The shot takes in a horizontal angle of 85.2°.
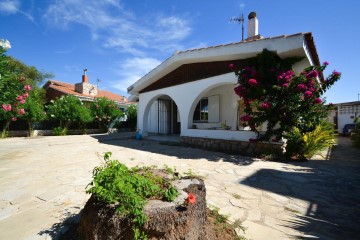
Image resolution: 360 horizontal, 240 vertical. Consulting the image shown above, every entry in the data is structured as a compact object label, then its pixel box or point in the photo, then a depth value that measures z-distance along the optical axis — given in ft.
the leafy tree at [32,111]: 42.09
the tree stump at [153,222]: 6.04
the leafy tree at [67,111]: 46.98
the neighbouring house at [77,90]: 68.10
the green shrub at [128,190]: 6.00
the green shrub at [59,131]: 46.62
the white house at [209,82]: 23.59
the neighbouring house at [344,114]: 67.67
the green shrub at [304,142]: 22.53
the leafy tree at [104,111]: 55.06
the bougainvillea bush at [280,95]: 20.95
